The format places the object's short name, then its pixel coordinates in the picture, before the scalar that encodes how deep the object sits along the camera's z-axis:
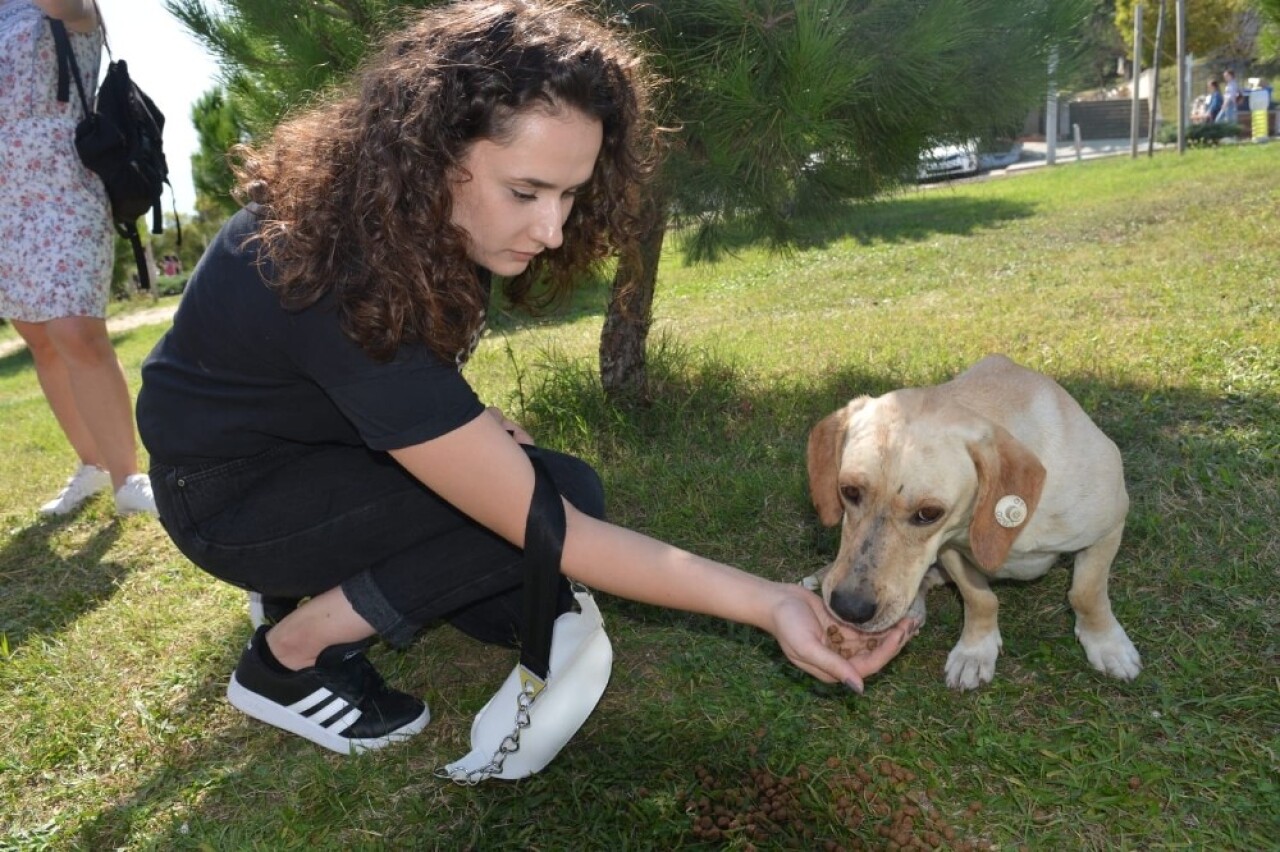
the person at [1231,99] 22.83
